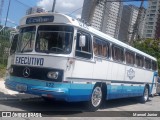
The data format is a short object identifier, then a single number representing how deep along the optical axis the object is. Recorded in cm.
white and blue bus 513
